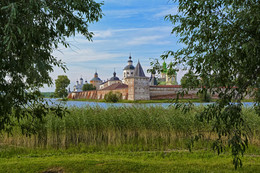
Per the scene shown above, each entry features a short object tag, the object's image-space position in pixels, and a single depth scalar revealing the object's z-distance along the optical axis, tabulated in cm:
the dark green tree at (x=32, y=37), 360
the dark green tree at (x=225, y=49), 416
